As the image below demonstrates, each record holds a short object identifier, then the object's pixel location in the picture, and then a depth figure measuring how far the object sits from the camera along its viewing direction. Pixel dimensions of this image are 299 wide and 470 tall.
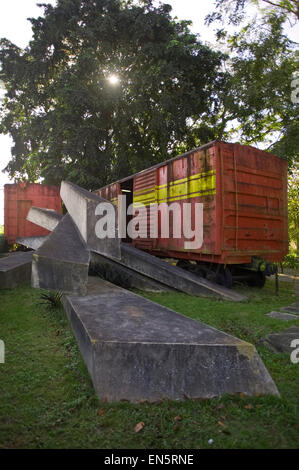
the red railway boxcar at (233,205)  6.00
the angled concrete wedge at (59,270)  3.76
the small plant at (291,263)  11.62
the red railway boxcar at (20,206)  11.71
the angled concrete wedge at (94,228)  4.44
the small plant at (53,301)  4.48
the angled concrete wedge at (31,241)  7.81
